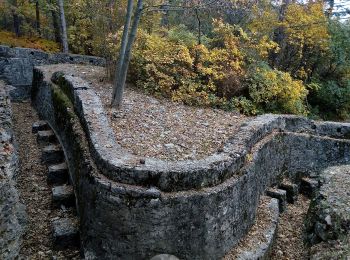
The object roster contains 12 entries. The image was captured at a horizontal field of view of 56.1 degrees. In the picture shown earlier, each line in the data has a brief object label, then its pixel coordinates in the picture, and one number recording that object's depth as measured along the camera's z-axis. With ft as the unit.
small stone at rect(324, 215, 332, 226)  20.22
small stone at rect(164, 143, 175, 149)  21.31
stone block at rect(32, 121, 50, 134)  32.60
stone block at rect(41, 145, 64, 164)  26.86
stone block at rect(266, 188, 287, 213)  26.86
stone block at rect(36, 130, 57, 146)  29.84
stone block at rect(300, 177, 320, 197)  30.66
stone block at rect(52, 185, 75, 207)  21.83
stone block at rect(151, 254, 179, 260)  16.17
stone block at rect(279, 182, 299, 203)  29.37
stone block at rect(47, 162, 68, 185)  24.35
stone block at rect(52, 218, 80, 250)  18.80
